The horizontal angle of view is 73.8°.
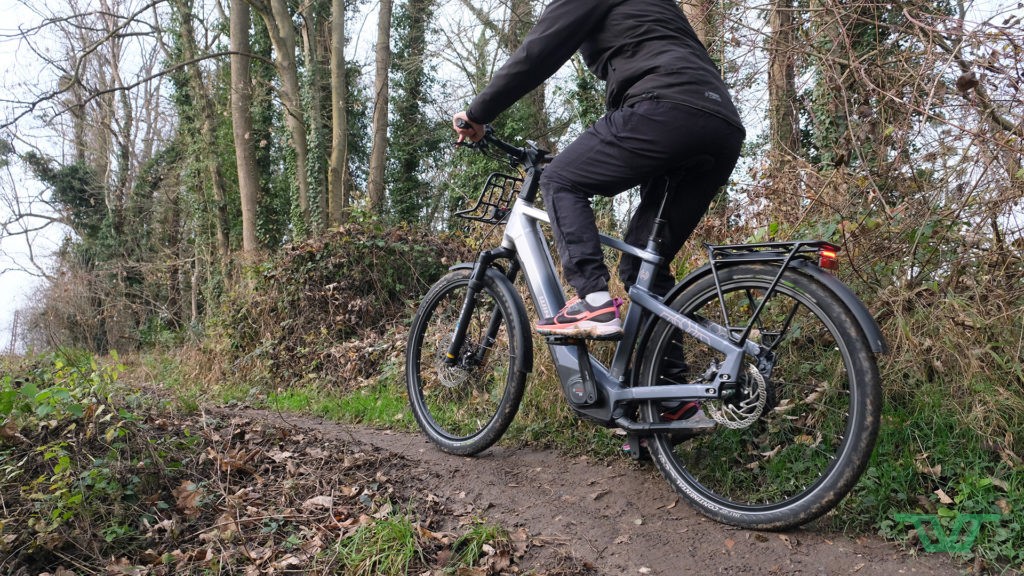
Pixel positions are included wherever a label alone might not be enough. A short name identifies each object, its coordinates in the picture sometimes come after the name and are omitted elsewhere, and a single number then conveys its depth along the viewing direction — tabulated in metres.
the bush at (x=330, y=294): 7.82
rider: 2.75
